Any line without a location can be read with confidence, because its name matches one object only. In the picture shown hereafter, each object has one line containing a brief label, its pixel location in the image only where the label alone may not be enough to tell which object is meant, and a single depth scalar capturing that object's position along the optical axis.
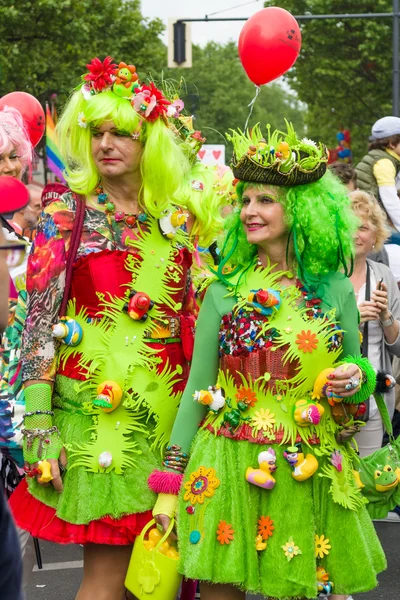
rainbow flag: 5.06
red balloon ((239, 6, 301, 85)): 6.69
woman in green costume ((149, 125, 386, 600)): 3.43
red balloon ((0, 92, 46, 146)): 6.77
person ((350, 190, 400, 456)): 5.09
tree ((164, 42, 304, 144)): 54.53
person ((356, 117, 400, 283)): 7.63
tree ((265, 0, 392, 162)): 27.83
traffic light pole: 18.52
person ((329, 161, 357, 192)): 7.01
